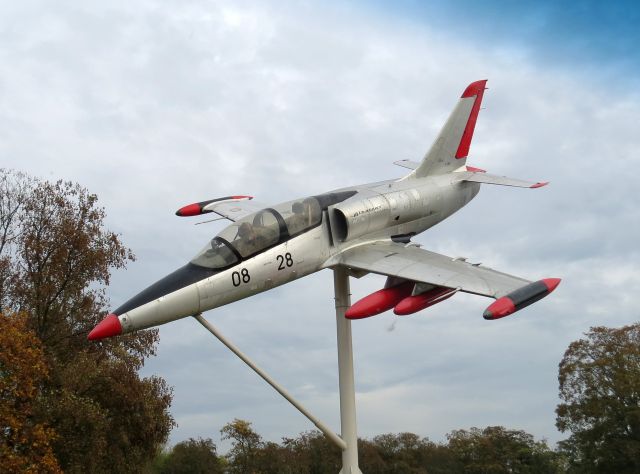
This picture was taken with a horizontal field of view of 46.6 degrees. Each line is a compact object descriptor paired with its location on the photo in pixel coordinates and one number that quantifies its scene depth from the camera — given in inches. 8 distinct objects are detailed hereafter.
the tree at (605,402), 1585.9
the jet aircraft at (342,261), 560.4
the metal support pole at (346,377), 687.7
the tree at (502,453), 2032.5
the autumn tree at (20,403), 844.6
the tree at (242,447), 2022.6
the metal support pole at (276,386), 596.7
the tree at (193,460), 2026.3
